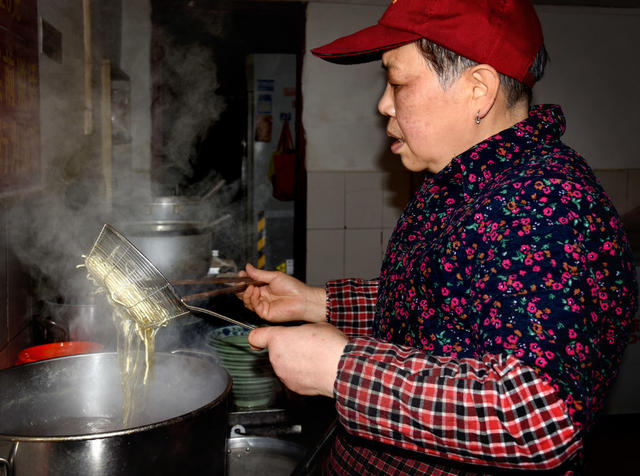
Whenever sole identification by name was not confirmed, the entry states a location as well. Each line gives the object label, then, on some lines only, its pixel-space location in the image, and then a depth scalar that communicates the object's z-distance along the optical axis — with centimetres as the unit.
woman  85
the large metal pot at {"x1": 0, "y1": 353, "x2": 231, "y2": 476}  89
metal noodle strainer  116
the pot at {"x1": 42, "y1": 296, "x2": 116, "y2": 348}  173
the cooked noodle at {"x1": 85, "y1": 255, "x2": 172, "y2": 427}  121
